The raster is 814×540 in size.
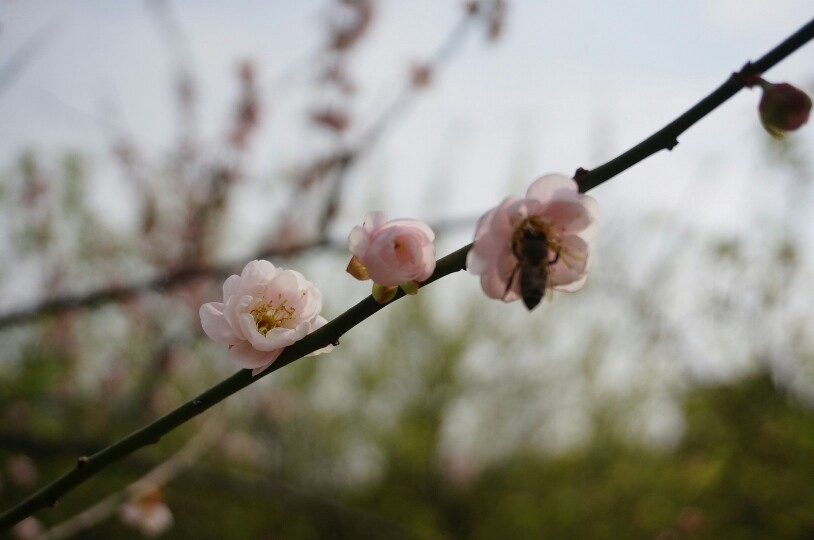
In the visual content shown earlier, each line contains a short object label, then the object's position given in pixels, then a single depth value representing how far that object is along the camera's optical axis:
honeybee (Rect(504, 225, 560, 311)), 0.24
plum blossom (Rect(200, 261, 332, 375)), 0.25
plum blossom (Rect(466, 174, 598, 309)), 0.25
